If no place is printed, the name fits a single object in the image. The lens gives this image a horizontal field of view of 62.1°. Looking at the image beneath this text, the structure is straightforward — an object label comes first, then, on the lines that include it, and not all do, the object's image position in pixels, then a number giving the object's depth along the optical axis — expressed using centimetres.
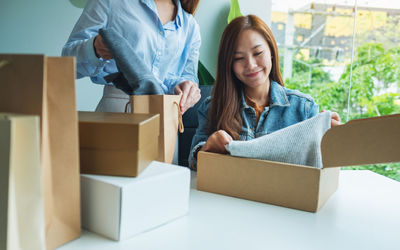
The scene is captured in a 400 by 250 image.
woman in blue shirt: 102
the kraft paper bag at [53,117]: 44
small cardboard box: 53
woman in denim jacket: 110
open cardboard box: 57
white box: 51
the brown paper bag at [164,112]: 79
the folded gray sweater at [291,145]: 69
